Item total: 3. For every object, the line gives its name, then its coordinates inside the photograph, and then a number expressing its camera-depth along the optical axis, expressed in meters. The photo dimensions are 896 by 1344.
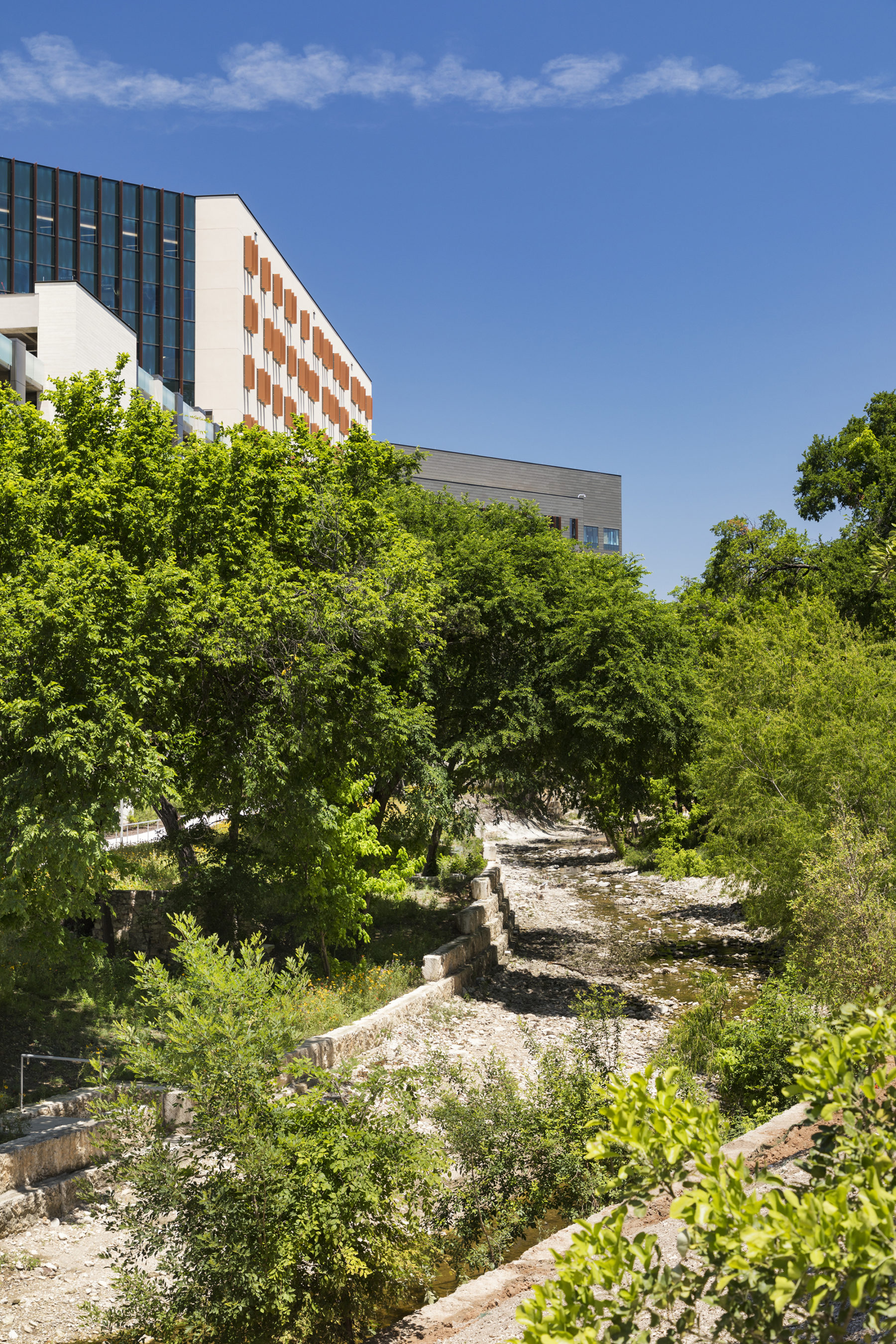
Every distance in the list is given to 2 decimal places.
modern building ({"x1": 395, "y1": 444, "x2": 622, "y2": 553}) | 87.50
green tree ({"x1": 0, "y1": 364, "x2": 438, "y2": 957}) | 10.71
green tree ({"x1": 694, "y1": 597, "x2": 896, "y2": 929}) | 16.20
